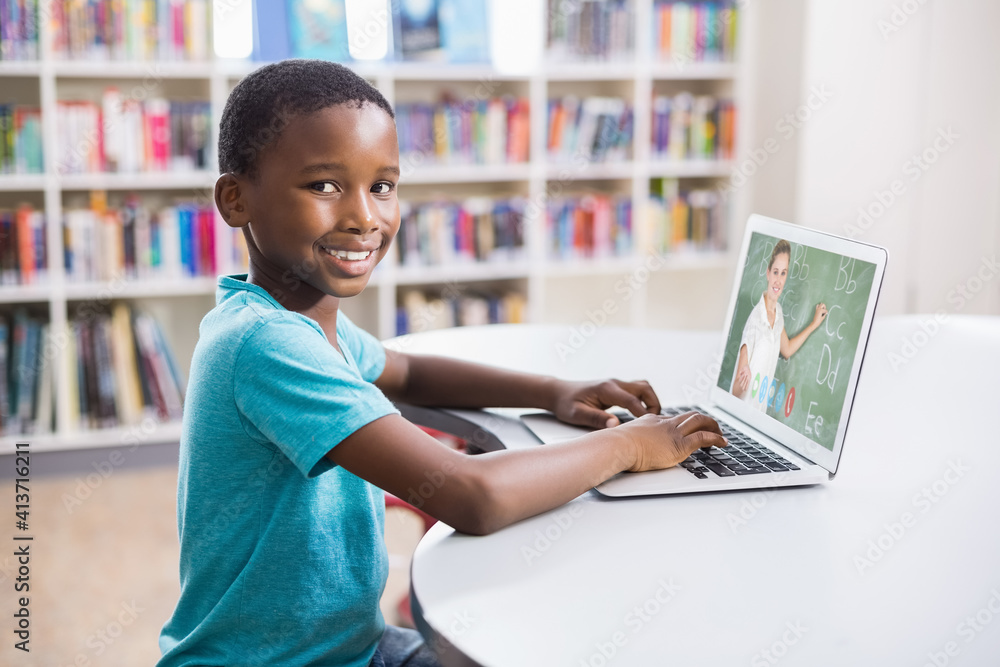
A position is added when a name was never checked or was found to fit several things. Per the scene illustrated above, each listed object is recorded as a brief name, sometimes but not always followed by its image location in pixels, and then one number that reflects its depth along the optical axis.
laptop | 0.98
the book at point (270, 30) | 3.08
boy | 0.86
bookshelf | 2.95
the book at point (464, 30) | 3.25
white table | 0.69
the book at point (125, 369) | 3.01
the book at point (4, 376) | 2.89
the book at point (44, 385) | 2.94
